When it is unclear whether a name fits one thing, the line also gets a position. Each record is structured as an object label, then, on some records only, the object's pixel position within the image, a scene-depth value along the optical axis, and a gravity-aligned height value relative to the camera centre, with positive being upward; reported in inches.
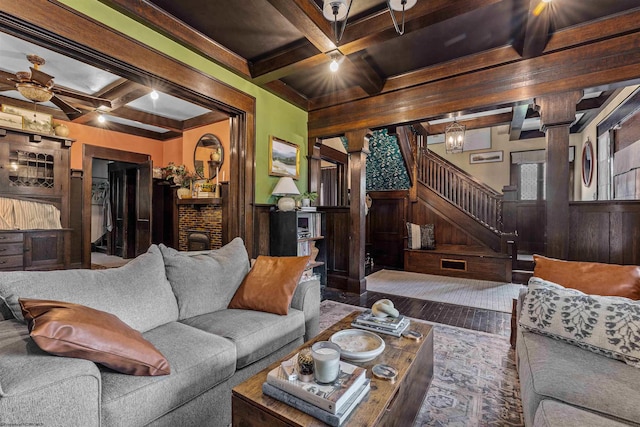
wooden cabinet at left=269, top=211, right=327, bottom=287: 147.4 -10.0
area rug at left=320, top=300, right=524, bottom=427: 64.7 -44.7
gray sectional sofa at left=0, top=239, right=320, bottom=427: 40.1 -25.6
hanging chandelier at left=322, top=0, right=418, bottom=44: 82.7 +60.6
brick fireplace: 193.2 -5.9
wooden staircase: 200.7 +5.4
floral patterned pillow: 53.9 -21.1
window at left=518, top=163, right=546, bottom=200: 277.6 +32.8
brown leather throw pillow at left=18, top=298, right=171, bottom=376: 43.2 -19.5
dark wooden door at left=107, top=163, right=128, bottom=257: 277.0 +2.5
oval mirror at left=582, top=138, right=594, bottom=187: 225.6 +42.3
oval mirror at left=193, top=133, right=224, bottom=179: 204.2 +41.7
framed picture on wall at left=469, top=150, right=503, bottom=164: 290.2 +58.9
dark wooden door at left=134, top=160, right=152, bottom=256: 225.8 +5.2
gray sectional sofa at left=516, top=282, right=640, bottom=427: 41.2 -27.7
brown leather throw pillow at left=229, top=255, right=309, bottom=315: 82.7 -21.1
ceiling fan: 119.9 +55.2
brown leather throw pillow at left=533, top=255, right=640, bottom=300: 68.0 -15.4
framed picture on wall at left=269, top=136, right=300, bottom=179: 155.0 +31.4
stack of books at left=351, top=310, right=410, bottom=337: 69.3 -26.9
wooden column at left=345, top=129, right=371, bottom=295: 165.9 +1.9
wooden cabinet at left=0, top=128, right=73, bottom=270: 164.4 +15.6
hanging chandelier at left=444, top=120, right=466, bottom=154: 203.9 +52.9
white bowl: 56.0 -27.1
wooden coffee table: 41.1 -28.5
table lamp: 147.9 +11.7
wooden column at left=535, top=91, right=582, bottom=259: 116.8 +19.6
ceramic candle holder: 45.0 -23.6
